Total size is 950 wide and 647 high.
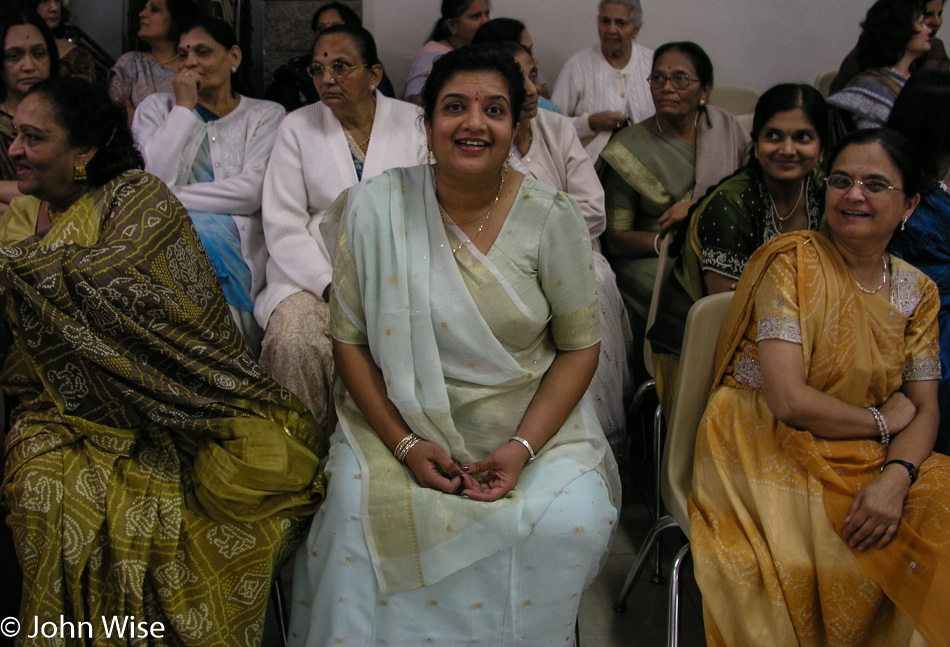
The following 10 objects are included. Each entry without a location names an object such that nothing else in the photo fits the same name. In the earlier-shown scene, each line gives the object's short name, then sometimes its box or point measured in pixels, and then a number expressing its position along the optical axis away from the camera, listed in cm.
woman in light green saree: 171
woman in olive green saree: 176
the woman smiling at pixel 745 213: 233
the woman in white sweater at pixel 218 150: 278
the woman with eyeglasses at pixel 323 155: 261
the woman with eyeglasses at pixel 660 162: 305
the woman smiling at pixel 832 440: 165
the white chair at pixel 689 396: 194
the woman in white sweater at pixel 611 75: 387
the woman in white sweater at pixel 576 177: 280
